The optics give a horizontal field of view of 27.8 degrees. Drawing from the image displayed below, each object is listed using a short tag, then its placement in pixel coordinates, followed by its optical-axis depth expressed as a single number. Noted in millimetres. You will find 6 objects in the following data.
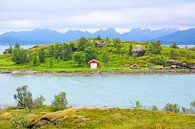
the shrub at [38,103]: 81838
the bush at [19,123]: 49525
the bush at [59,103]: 70125
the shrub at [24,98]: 80188
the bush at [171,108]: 75438
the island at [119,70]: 197750
